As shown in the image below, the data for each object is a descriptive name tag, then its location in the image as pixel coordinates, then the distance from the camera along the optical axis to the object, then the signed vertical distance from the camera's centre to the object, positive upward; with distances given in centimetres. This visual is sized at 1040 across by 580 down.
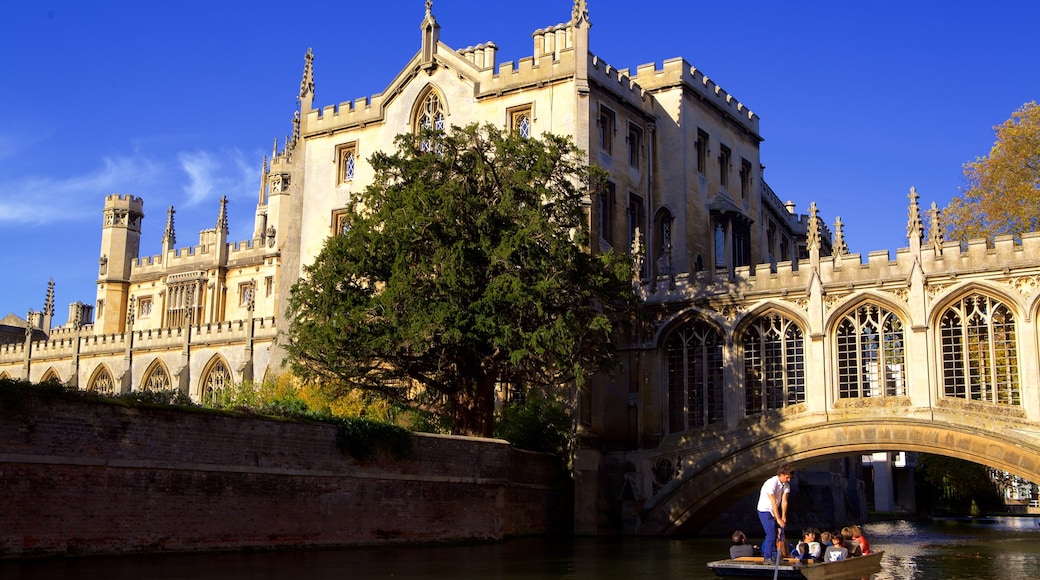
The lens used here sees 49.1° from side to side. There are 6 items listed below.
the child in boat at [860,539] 1984 -88
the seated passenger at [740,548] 1934 -105
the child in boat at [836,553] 1864 -106
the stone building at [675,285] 3098 +615
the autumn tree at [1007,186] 4134 +1118
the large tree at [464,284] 2966 +530
